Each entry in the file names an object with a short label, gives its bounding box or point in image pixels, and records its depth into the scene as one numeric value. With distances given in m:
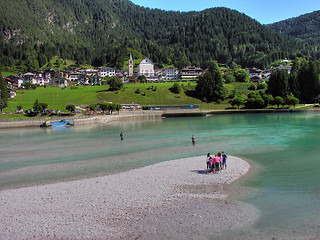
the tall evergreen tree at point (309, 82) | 111.88
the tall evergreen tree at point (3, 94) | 81.31
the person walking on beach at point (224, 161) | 25.18
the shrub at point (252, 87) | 136.75
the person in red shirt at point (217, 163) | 23.64
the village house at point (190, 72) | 184.38
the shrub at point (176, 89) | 127.00
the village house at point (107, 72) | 197.00
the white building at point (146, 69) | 191.68
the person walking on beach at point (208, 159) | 24.30
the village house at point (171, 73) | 189.45
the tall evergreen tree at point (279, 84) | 112.75
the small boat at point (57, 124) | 68.90
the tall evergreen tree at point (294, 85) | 114.81
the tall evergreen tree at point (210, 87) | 123.62
